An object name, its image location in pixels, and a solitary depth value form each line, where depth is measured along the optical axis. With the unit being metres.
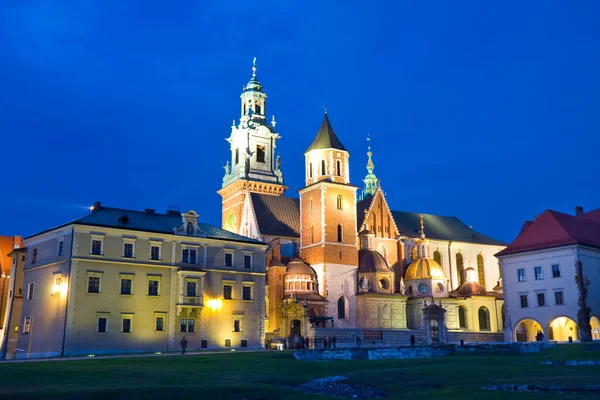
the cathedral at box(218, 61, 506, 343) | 70.31
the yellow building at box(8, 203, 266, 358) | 51.56
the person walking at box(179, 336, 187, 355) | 47.79
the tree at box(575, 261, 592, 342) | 58.34
